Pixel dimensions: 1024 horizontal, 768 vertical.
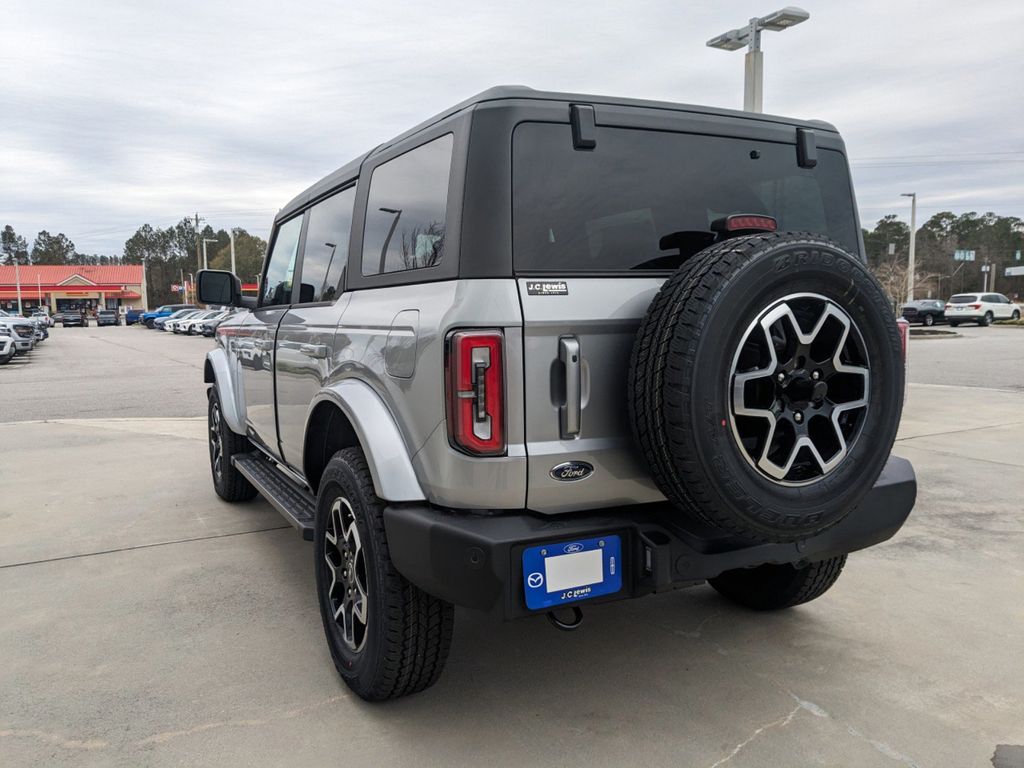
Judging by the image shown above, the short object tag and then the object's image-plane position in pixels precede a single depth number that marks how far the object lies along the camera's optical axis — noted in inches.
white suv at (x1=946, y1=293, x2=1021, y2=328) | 1346.0
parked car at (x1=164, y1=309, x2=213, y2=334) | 1707.7
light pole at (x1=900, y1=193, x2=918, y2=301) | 1444.4
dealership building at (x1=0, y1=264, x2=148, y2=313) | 3388.3
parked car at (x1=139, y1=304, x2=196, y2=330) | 2166.8
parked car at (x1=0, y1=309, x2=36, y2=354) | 889.1
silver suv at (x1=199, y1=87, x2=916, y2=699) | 89.3
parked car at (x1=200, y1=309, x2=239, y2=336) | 1519.4
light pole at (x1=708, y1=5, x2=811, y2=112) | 399.5
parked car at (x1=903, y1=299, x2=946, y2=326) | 1381.6
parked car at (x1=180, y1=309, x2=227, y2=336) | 1621.6
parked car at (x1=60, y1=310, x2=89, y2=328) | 2265.0
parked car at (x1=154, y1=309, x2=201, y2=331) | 1833.5
